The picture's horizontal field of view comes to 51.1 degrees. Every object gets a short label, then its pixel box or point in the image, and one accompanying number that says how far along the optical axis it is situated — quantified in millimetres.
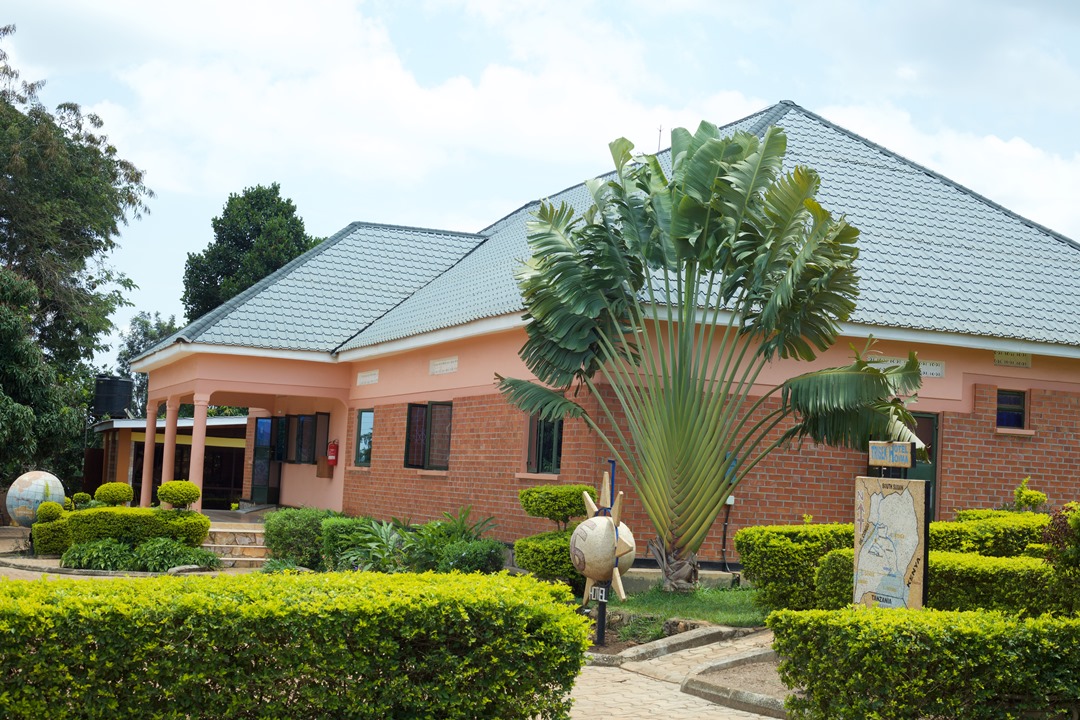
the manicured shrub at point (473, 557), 14398
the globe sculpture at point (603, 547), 11055
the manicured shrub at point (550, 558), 13180
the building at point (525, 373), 15094
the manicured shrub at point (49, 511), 20203
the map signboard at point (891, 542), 8000
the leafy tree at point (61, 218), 31656
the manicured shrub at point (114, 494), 20484
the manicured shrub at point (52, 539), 19969
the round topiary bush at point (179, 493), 19109
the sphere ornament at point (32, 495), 22906
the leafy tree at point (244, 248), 41875
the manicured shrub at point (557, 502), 13273
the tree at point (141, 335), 56656
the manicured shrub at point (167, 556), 18047
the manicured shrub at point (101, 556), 18062
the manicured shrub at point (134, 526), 18844
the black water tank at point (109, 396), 32562
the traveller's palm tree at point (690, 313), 11852
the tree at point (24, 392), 26781
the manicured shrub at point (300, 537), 18766
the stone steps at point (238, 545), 19734
